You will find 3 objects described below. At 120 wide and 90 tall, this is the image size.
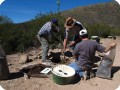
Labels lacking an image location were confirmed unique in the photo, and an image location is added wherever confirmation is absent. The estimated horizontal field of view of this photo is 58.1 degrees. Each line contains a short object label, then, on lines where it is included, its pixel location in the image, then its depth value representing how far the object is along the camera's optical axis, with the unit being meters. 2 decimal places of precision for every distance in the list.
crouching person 2.25
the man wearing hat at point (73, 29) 2.58
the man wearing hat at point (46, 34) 2.67
